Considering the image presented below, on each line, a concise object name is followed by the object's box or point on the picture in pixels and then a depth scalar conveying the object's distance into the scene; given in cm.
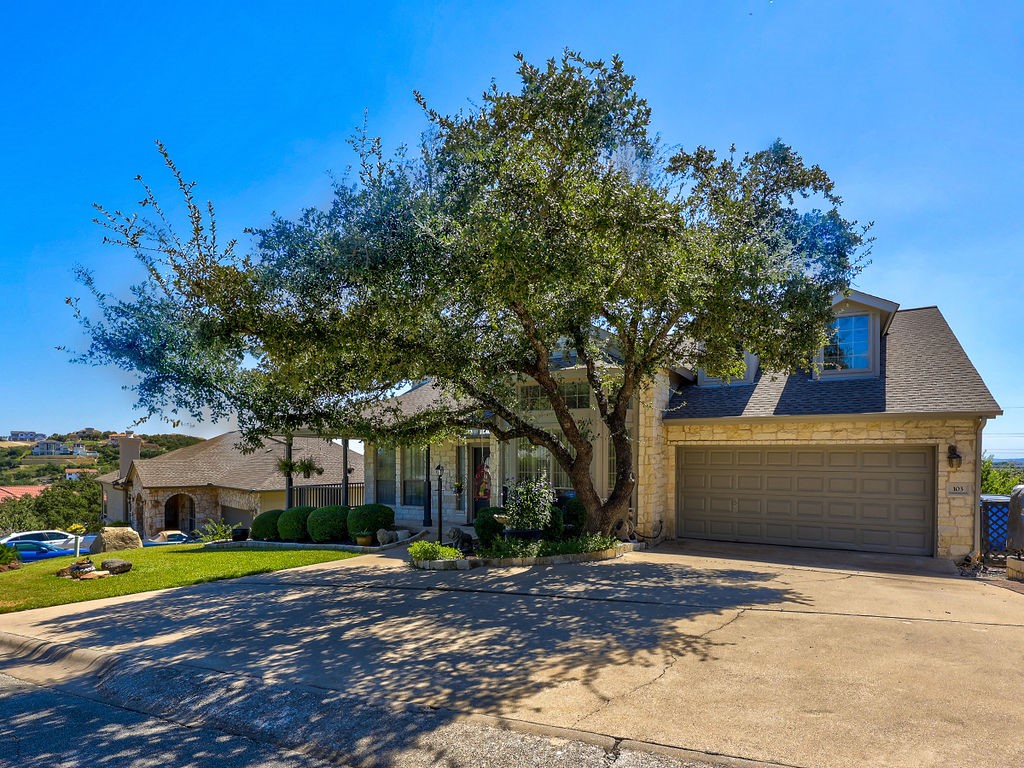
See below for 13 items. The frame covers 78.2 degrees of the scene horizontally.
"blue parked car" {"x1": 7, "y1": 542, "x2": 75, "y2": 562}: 2259
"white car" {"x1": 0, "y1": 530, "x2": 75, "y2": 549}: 2297
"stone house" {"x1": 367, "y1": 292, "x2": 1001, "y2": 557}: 1143
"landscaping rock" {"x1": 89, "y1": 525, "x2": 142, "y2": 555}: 1662
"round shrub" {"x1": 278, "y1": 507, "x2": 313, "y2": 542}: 1659
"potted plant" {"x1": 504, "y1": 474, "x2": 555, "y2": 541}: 1184
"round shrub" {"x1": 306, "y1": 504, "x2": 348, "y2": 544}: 1598
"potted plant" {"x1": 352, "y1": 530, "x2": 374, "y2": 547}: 1509
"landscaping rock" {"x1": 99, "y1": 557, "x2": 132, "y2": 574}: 1190
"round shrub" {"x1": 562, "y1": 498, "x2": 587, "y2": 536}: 1332
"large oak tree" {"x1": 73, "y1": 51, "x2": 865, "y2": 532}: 788
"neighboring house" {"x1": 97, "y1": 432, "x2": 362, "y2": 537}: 2625
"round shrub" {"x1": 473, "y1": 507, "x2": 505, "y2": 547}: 1249
